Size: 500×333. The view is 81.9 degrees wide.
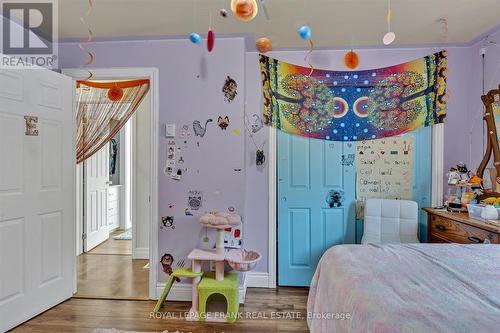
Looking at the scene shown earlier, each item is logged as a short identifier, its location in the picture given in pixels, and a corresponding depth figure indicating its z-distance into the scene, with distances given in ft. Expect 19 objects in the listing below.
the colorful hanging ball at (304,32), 5.25
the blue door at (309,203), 9.91
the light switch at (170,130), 8.99
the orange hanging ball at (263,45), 6.17
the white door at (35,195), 7.23
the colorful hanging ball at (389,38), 6.02
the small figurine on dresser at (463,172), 8.92
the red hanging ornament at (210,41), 5.46
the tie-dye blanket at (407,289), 3.24
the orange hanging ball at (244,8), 4.73
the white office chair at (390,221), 9.09
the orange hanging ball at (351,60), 7.38
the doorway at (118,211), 9.23
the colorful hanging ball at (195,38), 5.89
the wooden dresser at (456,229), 6.81
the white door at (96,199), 13.97
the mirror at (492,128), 8.50
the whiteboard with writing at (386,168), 9.79
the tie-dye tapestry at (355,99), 9.64
